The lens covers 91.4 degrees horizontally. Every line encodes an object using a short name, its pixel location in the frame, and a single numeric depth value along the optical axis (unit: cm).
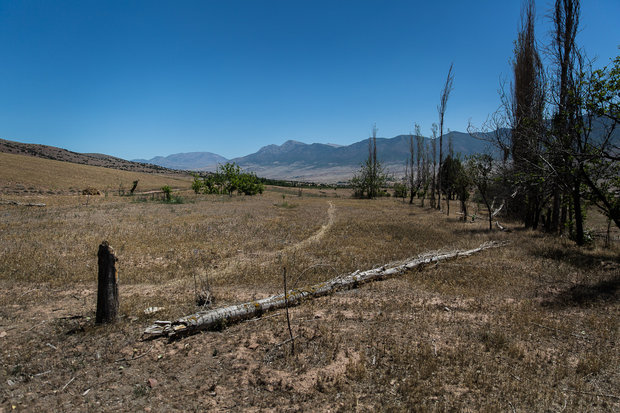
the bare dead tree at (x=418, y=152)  4950
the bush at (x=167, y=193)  3625
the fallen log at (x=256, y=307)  608
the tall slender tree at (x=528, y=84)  1762
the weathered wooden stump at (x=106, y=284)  633
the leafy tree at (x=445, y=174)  5366
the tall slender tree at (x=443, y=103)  3355
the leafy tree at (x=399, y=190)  6546
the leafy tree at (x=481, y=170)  2220
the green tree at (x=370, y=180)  6172
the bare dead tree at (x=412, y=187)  4971
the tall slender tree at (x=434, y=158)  3917
